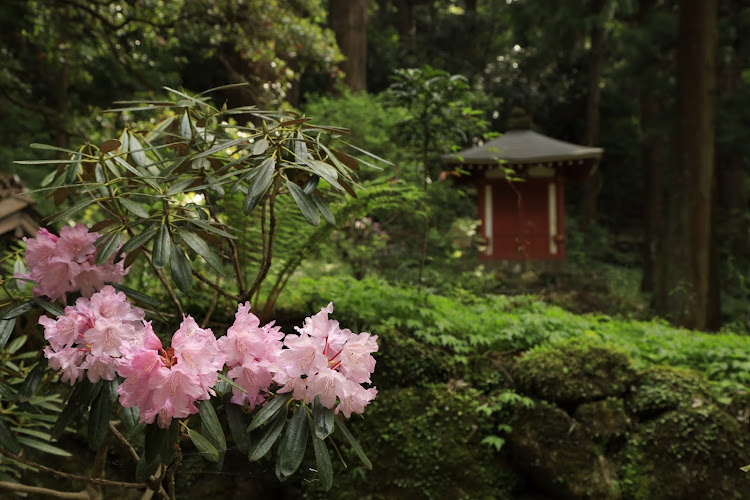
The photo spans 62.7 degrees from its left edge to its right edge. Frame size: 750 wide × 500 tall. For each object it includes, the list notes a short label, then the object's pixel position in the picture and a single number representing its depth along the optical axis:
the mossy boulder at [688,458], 3.27
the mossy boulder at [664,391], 3.53
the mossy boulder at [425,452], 3.48
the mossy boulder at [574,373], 3.59
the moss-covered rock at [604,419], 3.49
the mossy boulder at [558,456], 3.34
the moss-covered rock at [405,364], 3.77
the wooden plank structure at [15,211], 3.14
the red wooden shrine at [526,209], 10.02
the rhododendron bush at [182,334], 1.29
